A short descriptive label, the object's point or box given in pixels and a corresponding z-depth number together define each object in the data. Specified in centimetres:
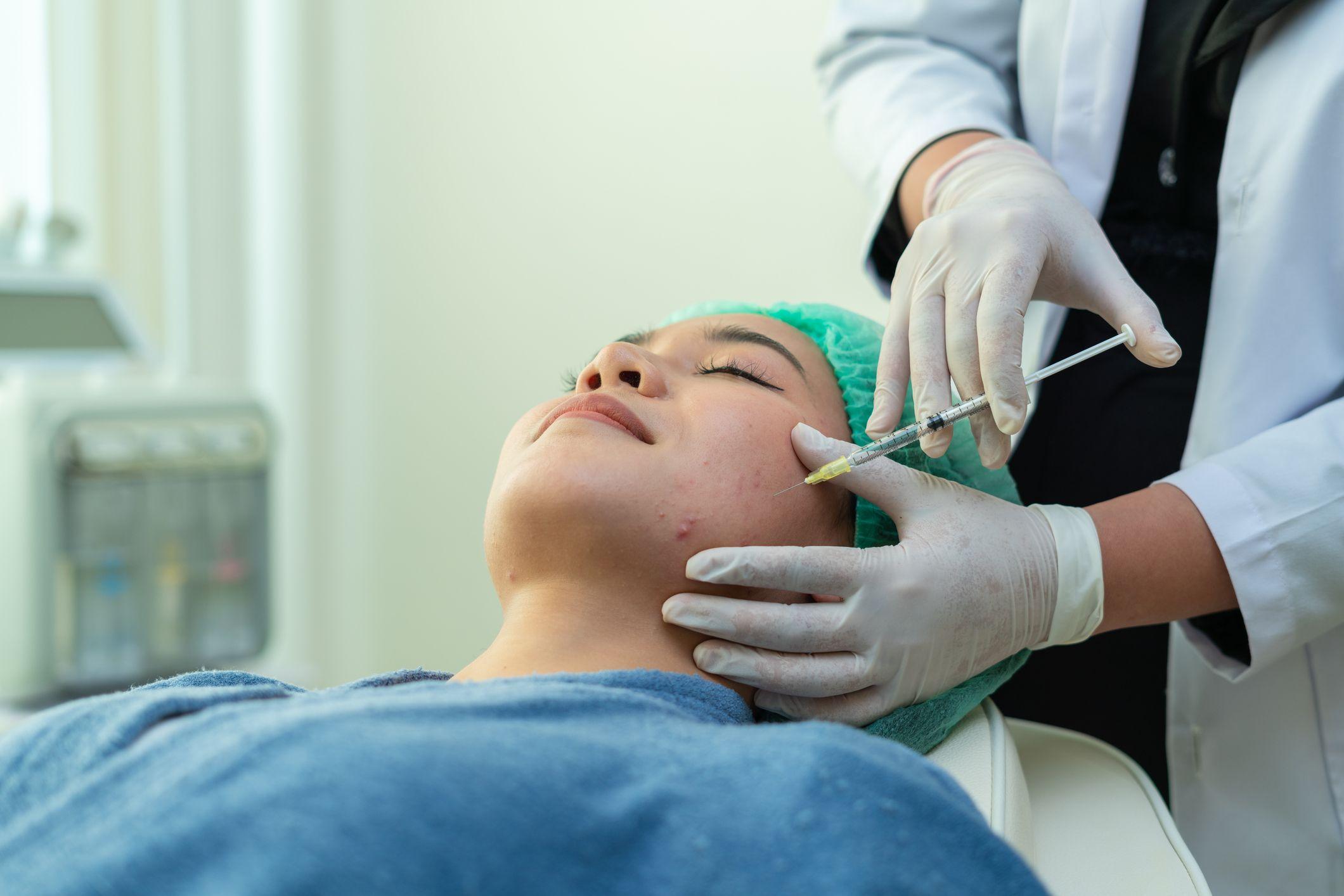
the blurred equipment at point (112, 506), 200
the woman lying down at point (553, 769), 61
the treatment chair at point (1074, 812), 86
